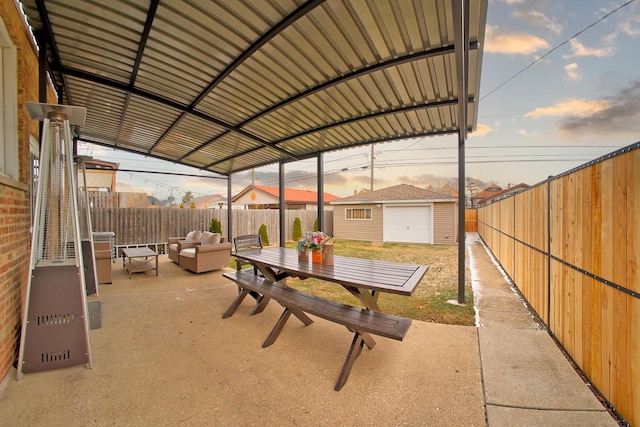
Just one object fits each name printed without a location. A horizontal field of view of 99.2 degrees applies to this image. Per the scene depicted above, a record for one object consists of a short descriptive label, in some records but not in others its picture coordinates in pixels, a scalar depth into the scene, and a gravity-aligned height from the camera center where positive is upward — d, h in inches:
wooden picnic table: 94.0 -36.6
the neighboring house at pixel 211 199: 1621.6 +99.0
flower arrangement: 132.7 -13.3
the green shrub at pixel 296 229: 540.4 -29.6
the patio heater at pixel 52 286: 95.0 -26.1
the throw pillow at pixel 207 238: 268.4 -24.6
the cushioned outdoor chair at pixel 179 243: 291.4 -32.3
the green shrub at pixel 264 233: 468.7 -32.7
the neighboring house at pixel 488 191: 1567.9 +140.2
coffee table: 241.8 -47.8
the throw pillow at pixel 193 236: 305.9 -25.0
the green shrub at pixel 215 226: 396.8 -17.7
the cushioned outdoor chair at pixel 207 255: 246.7 -38.8
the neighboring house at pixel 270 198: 874.8 +56.9
